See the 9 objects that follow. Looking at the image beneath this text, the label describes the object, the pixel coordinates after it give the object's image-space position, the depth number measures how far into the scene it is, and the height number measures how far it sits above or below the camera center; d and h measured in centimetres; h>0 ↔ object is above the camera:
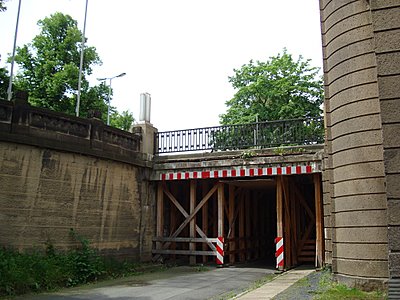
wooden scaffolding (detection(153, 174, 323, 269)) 1545 +19
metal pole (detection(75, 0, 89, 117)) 2653 +1028
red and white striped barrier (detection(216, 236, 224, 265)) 1508 -96
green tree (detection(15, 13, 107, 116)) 2966 +1115
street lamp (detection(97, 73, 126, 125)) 3619 +1141
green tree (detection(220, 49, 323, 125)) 3203 +1051
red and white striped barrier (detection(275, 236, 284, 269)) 1411 -92
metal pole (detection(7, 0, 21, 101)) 2338 +889
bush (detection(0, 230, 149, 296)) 937 -123
